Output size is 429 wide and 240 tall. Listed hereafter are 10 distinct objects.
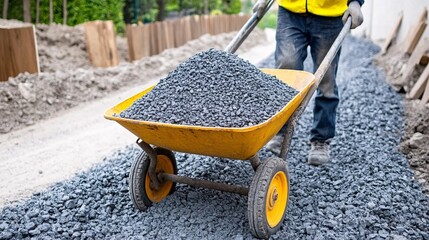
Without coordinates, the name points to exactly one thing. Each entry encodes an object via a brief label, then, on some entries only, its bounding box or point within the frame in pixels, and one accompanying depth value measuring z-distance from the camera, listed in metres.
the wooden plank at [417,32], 6.18
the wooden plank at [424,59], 5.58
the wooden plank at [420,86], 5.20
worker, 3.58
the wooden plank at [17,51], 5.72
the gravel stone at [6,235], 2.68
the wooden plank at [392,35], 7.77
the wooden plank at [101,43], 7.70
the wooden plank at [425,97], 4.84
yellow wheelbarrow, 2.41
